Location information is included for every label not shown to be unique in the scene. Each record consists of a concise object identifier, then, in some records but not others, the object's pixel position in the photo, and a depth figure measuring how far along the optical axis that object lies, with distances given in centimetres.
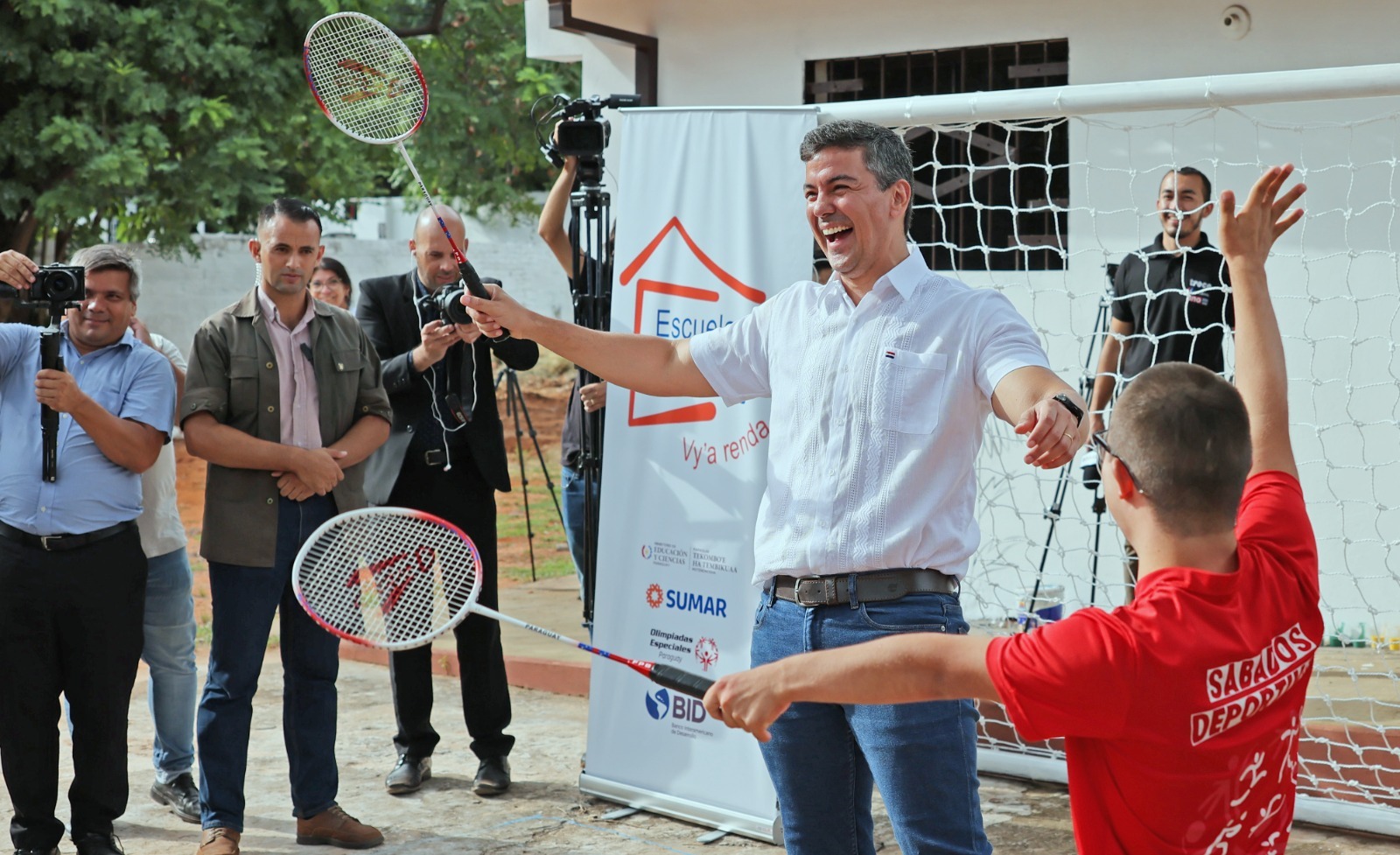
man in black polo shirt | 546
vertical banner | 463
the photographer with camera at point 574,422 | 522
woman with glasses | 651
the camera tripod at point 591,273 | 518
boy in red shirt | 189
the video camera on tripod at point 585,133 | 508
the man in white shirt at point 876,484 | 277
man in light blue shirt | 428
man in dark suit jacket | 518
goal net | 498
